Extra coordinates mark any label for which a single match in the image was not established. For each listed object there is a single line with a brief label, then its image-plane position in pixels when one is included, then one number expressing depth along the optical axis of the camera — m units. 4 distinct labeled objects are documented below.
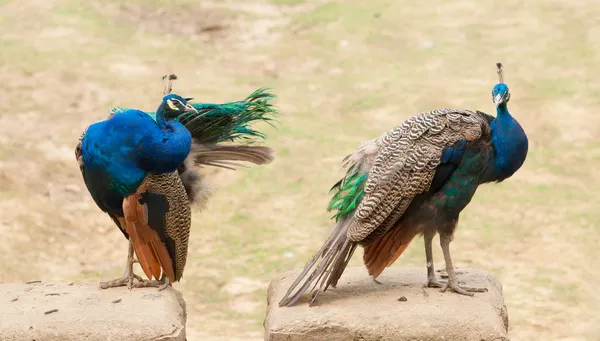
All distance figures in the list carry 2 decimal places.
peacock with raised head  13.24
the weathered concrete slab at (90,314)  12.52
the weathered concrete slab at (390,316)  12.72
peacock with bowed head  13.05
